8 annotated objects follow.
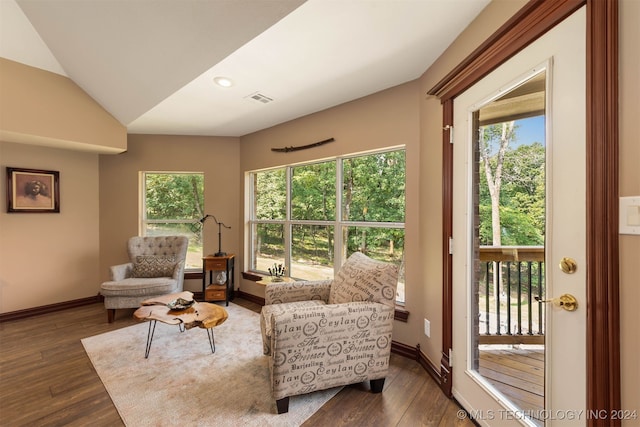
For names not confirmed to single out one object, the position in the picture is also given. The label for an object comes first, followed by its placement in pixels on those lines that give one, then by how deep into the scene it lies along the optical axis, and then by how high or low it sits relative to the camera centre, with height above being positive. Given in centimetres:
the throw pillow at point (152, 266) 338 -69
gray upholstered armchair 302 -76
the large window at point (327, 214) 260 -1
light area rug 164 -127
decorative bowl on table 235 -83
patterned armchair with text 159 -80
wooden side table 362 -91
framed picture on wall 313 +28
